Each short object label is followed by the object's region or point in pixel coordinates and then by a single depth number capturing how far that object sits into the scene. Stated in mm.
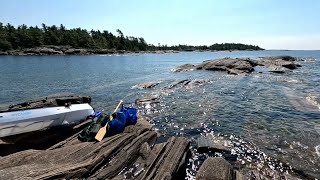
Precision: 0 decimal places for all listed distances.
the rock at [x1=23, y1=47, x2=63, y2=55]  86914
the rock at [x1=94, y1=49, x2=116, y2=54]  102328
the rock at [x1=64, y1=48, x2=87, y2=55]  93621
